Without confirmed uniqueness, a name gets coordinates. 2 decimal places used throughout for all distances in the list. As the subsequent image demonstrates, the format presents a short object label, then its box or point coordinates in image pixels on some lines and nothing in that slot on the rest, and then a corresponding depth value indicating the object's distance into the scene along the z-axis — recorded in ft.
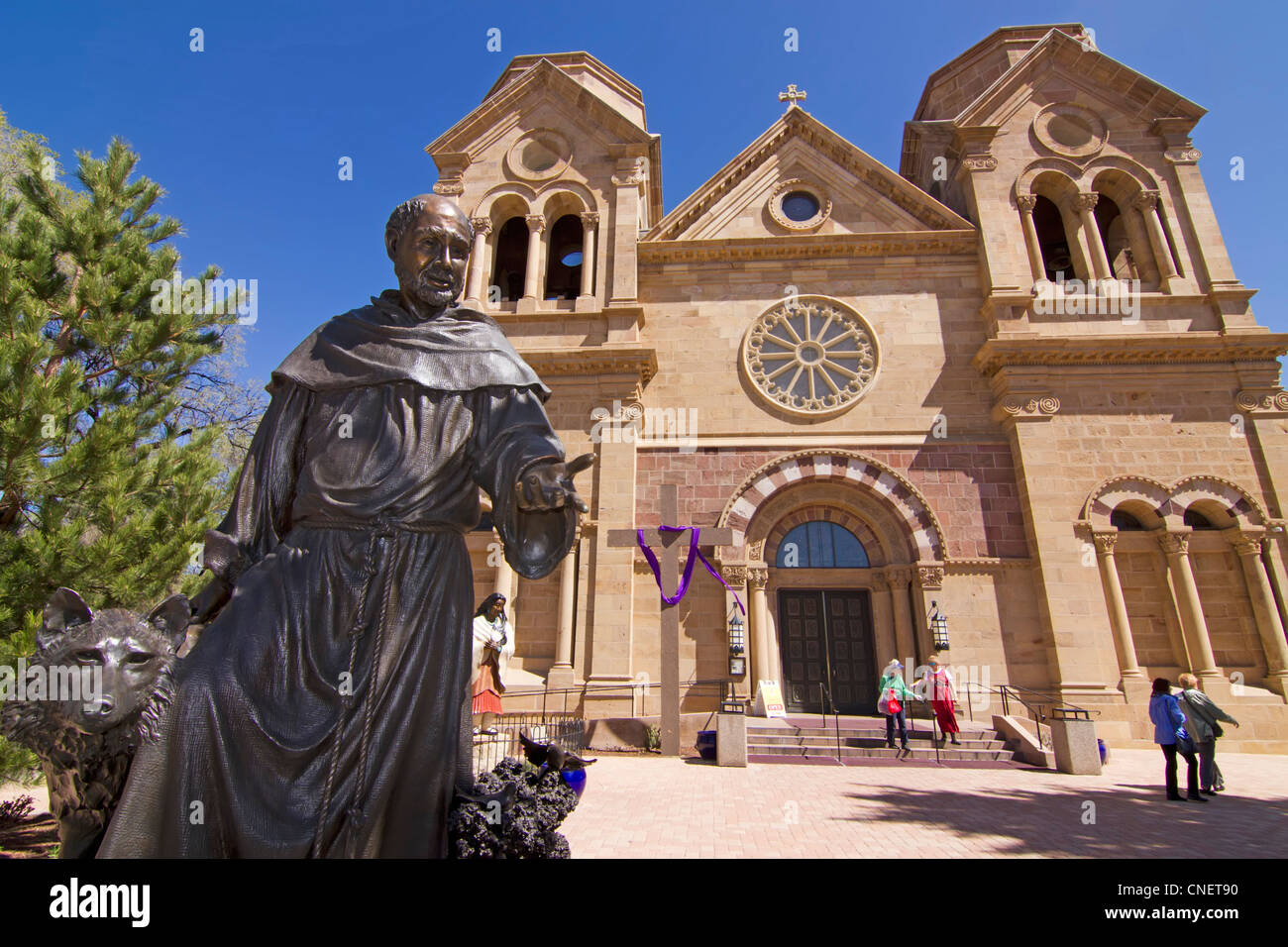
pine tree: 22.24
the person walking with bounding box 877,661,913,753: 40.22
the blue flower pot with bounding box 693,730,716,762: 39.81
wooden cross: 40.98
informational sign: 46.14
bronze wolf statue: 7.08
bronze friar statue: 7.27
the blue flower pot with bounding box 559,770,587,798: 19.61
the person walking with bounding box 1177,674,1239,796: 30.09
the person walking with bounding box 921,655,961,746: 40.86
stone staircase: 40.01
